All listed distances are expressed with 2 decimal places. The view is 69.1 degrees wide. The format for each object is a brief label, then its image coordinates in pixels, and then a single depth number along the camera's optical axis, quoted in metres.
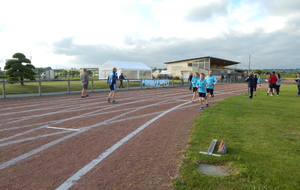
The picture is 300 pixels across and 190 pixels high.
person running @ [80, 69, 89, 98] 14.03
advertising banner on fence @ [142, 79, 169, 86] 26.81
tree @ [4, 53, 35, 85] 20.44
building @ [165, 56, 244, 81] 55.88
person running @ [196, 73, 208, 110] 9.91
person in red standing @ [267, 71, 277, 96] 16.16
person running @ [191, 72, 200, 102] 12.44
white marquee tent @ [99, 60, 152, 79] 33.22
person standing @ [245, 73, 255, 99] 13.54
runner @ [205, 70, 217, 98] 11.99
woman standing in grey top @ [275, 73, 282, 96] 16.81
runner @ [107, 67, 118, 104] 11.39
